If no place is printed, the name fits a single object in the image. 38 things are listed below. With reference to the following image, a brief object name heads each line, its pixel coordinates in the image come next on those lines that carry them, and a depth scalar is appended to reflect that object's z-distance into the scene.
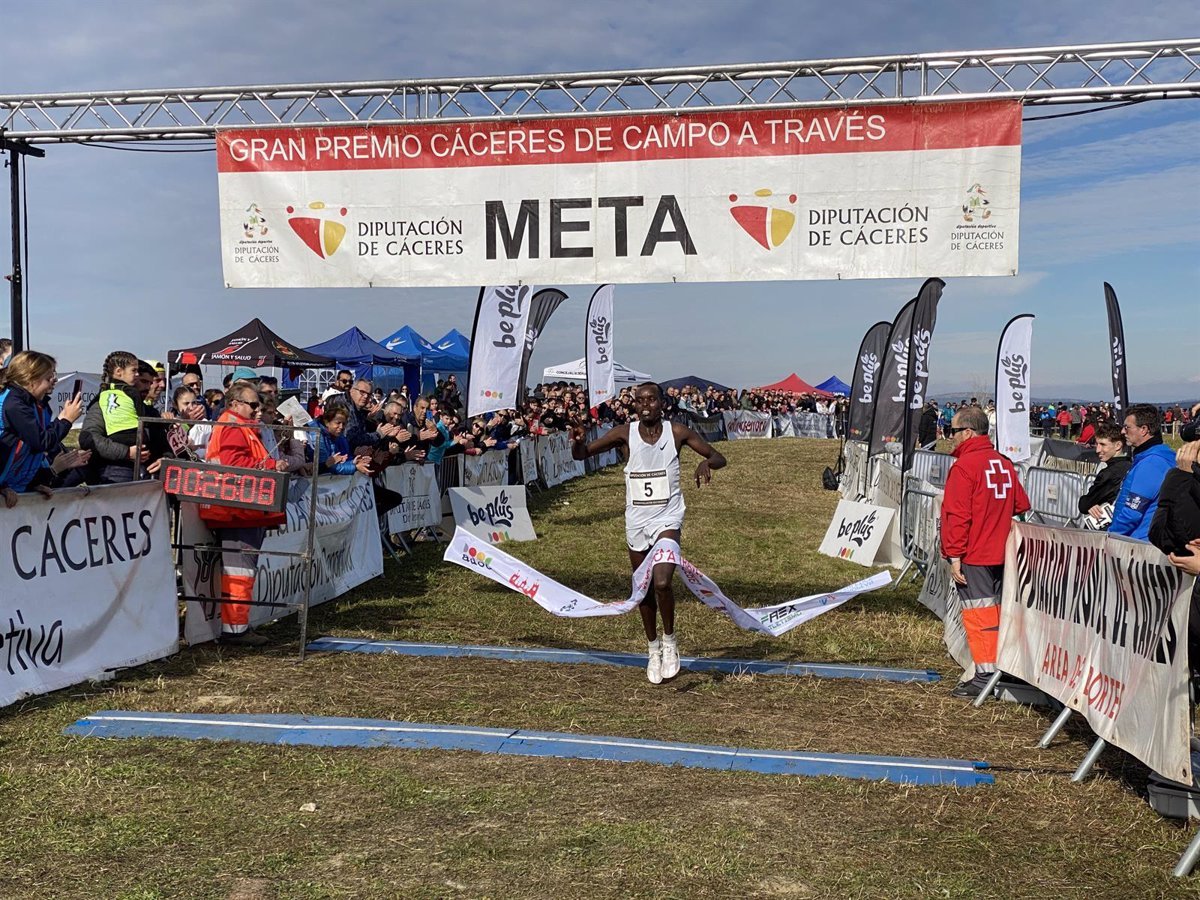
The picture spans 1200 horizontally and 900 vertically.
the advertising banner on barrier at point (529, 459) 22.23
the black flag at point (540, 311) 20.58
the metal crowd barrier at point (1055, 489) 12.28
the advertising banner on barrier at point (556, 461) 23.98
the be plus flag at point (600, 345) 24.14
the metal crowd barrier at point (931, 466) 13.36
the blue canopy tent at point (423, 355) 32.56
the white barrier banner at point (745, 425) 51.53
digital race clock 7.84
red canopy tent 70.44
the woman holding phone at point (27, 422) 6.48
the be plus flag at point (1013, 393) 16.58
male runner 7.55
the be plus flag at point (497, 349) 15.69
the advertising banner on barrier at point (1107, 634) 4.71
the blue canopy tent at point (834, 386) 71.41
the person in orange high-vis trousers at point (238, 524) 8.42
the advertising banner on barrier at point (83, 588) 6.75
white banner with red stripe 8.52
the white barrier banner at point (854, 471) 18.39
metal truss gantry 8.48
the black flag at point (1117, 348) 16.75
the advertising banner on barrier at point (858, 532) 13.38
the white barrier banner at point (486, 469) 16.81
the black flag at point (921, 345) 15.10
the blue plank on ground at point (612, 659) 7.93
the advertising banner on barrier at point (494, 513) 14.52
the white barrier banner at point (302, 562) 8.50
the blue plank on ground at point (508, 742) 5.62
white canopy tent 48.38
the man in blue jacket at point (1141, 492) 7.28
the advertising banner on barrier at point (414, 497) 13.71
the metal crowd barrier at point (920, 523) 10.69
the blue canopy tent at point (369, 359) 29.19
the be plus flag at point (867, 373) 20.70
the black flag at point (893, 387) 16.16
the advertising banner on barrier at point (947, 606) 8.15
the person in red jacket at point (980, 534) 7.34
